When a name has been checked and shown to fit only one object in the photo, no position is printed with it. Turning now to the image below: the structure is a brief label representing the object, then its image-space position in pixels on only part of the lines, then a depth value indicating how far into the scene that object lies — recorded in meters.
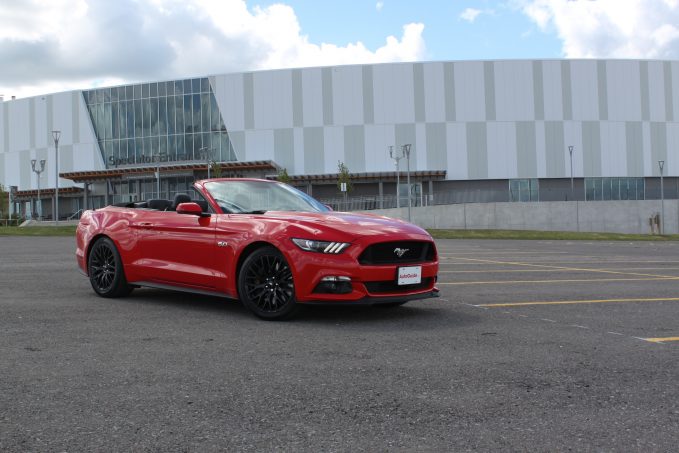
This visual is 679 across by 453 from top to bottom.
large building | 58.56
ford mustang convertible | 6.10
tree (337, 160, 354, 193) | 57.44
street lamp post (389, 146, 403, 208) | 46.05
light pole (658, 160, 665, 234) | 47.84
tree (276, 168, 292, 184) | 56.91
